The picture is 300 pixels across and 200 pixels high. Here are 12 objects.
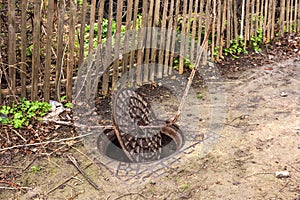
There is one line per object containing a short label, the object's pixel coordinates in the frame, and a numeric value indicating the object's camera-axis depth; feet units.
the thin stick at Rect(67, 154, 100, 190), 12.30
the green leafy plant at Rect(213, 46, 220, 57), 21.72
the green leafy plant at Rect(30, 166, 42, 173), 13.16
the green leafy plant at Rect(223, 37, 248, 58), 22.52
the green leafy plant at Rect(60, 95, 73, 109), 16.58
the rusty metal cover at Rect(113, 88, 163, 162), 13.46
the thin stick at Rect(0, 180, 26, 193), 12.32
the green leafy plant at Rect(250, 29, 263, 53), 23.63
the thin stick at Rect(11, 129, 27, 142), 14.59
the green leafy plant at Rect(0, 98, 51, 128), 15.15
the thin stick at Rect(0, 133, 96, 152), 14.11
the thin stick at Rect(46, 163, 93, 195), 12.19
